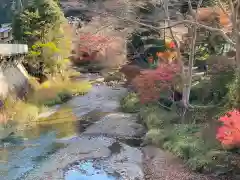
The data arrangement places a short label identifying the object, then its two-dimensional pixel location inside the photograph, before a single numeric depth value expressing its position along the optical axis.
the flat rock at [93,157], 11.57
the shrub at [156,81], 15.62
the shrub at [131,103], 18.81
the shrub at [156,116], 15.38
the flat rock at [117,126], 15.68
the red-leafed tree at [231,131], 10.09
